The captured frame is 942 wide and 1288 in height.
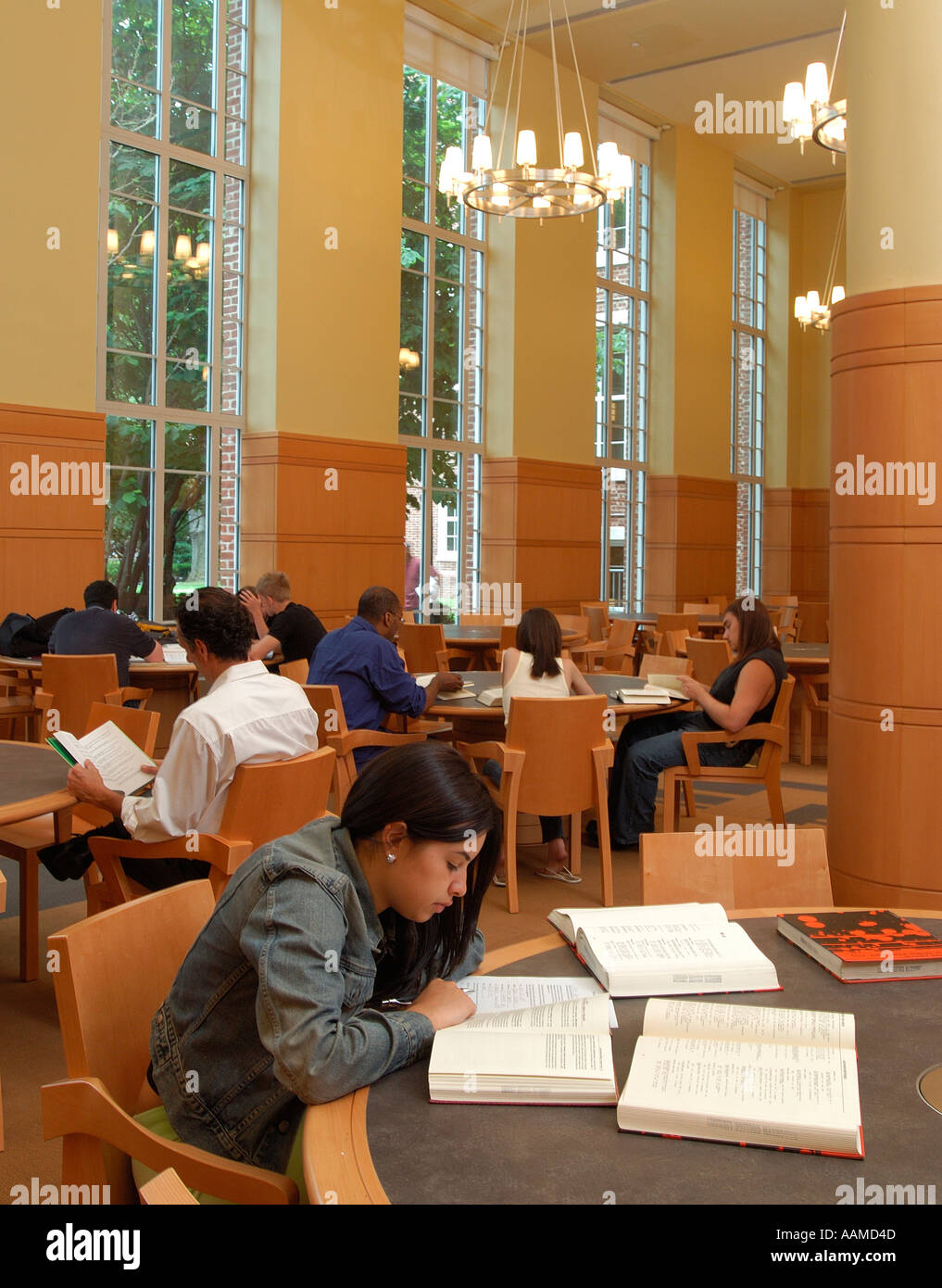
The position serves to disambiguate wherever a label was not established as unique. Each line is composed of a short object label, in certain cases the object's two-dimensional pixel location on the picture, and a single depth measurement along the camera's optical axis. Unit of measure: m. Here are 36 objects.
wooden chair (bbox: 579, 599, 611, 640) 11.55
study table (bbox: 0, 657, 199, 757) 6.91
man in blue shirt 5.46
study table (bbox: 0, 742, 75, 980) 3.03
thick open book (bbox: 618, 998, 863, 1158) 1.38
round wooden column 3.98
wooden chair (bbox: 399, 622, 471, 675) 8.70
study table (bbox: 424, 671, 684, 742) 5.41
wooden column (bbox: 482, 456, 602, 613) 12.50
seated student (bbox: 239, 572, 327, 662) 7.34
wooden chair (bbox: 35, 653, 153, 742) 5.78
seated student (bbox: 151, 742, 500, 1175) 1.56
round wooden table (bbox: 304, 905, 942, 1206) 1.29
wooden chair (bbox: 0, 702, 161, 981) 3.84
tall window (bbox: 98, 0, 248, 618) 8.91
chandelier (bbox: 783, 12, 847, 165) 8.29
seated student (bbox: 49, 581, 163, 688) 6.44
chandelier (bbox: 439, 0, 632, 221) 8.15
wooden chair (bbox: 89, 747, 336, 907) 3.10
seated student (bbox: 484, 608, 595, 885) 5.27
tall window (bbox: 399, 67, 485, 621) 11.60
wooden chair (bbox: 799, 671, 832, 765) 8.24
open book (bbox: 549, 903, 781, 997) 1.86
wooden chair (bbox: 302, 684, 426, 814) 5.12
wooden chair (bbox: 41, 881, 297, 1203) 1.59
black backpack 7.18
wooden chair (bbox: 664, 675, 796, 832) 5.45
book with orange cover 1.94
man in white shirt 3.12
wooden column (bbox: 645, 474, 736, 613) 15.02
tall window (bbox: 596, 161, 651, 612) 14.28
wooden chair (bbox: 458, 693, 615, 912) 4.84
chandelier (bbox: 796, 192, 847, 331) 13.25
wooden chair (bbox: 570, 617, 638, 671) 9.18
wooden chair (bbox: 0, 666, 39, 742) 6.43
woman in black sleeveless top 5.47
